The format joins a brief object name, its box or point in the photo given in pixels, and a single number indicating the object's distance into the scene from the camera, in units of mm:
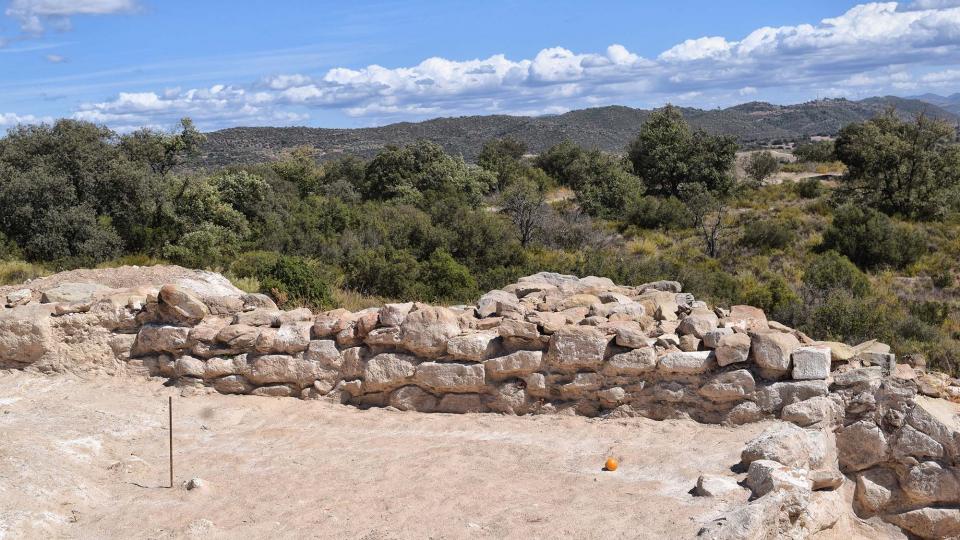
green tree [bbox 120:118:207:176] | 21172
